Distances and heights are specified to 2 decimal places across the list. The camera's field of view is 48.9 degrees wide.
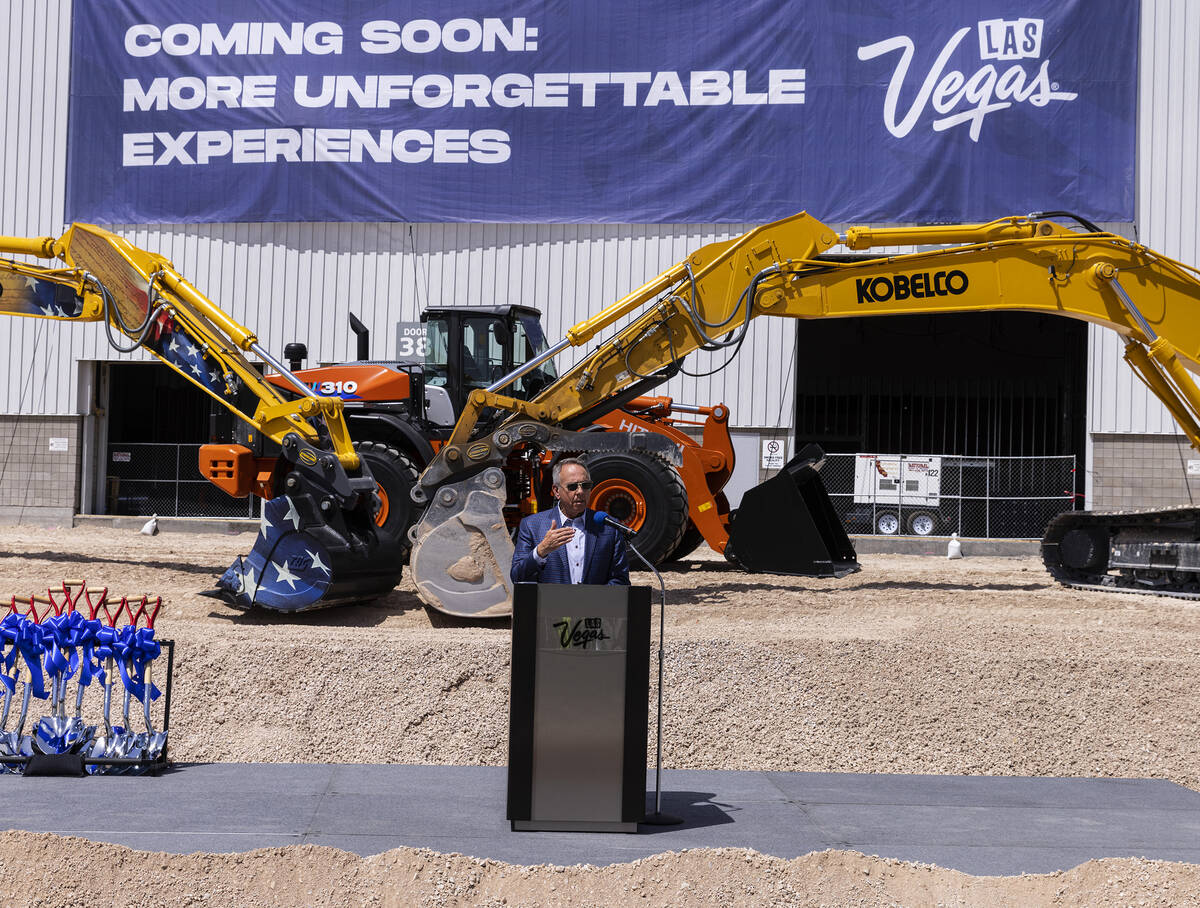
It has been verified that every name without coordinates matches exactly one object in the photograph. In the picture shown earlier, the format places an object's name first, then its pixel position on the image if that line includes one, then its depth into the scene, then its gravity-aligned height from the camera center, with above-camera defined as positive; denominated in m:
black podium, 5.70 -1.00
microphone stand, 5.89 -1.51
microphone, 5.97 -0.19
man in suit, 6.09 -0.33
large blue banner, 22.80 +6.63
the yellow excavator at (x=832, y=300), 13.45 +1.97
